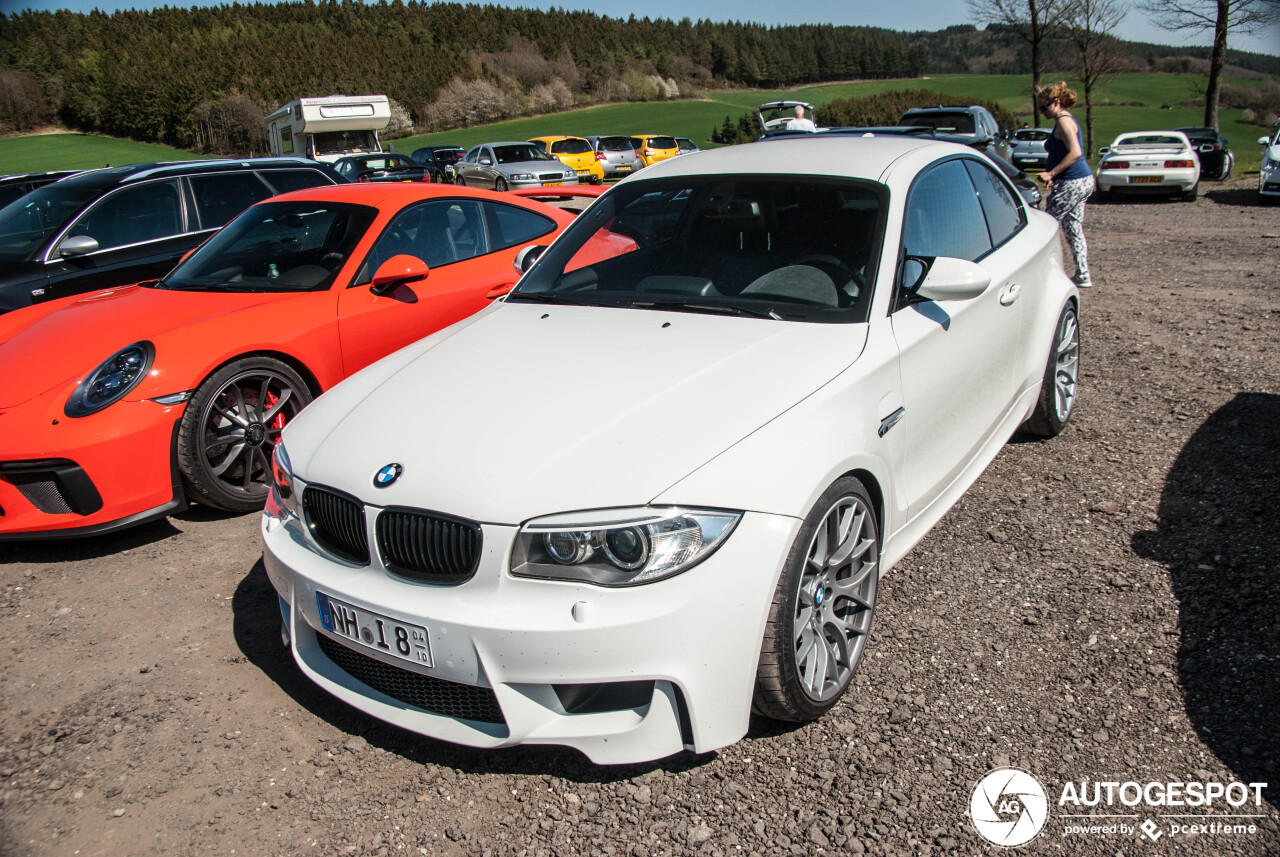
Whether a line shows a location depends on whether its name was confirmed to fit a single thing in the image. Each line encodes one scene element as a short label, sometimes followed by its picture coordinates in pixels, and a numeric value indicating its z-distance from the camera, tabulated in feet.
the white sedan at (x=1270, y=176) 47.11
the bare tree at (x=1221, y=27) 79.82
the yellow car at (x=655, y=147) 104.21
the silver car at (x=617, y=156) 96.58
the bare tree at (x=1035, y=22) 119.03
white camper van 86.84
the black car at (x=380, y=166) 71.18
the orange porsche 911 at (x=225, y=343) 11.45
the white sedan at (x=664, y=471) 6.63
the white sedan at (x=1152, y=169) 51.37
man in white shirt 41.63
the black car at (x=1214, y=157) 67.31
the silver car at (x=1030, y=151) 103.91
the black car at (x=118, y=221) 19.39
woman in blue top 24.73
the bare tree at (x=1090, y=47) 119.44
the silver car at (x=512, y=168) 71.87
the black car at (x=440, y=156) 95.55
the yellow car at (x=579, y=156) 89.10
